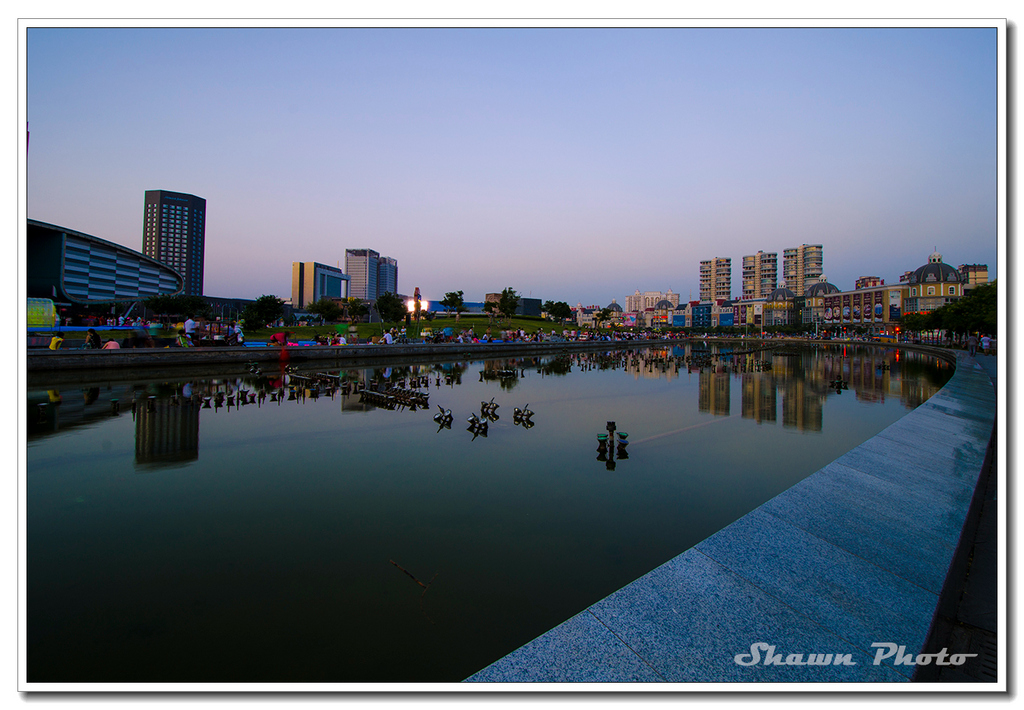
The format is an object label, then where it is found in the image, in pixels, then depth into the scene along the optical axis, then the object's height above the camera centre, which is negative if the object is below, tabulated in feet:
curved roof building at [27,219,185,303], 235.40 +47.89
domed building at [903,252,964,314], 398.83 +66.48
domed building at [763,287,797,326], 580.71 +66.30
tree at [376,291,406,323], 243.81 +24.73
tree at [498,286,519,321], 291.83 +34.15
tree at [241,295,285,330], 179.42 +16.78
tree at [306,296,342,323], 256.32 +25.43
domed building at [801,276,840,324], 552.82 +71.27
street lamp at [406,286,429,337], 211.78 +23.78
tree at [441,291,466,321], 325.21 +39.22
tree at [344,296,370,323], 311.09 +32.69
